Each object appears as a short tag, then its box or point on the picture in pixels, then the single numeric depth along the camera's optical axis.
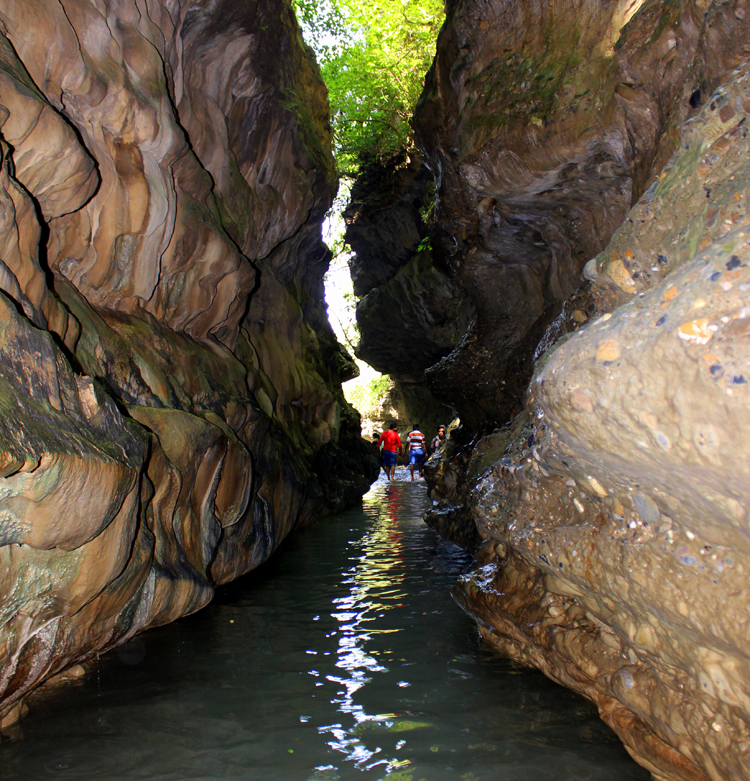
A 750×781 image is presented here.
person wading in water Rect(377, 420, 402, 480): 18.64
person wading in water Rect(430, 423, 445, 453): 17.53
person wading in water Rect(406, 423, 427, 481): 18.19
